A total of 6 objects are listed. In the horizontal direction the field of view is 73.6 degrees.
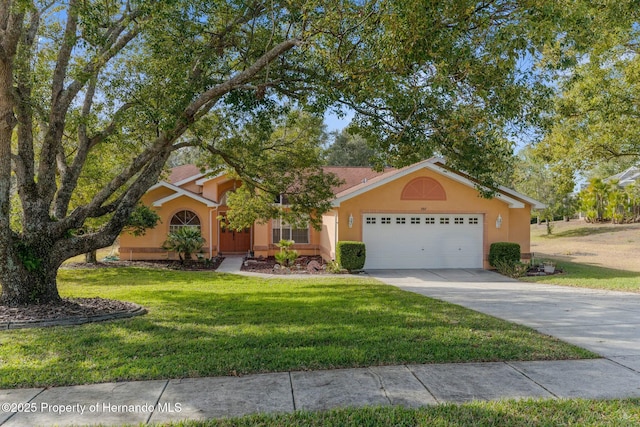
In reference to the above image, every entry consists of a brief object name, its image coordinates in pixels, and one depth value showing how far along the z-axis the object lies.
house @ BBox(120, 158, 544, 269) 16.98
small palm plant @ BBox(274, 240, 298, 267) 17.33
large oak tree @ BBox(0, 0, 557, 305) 6.22
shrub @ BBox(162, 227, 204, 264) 17.98
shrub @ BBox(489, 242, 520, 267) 16.64
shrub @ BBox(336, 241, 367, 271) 16.00
